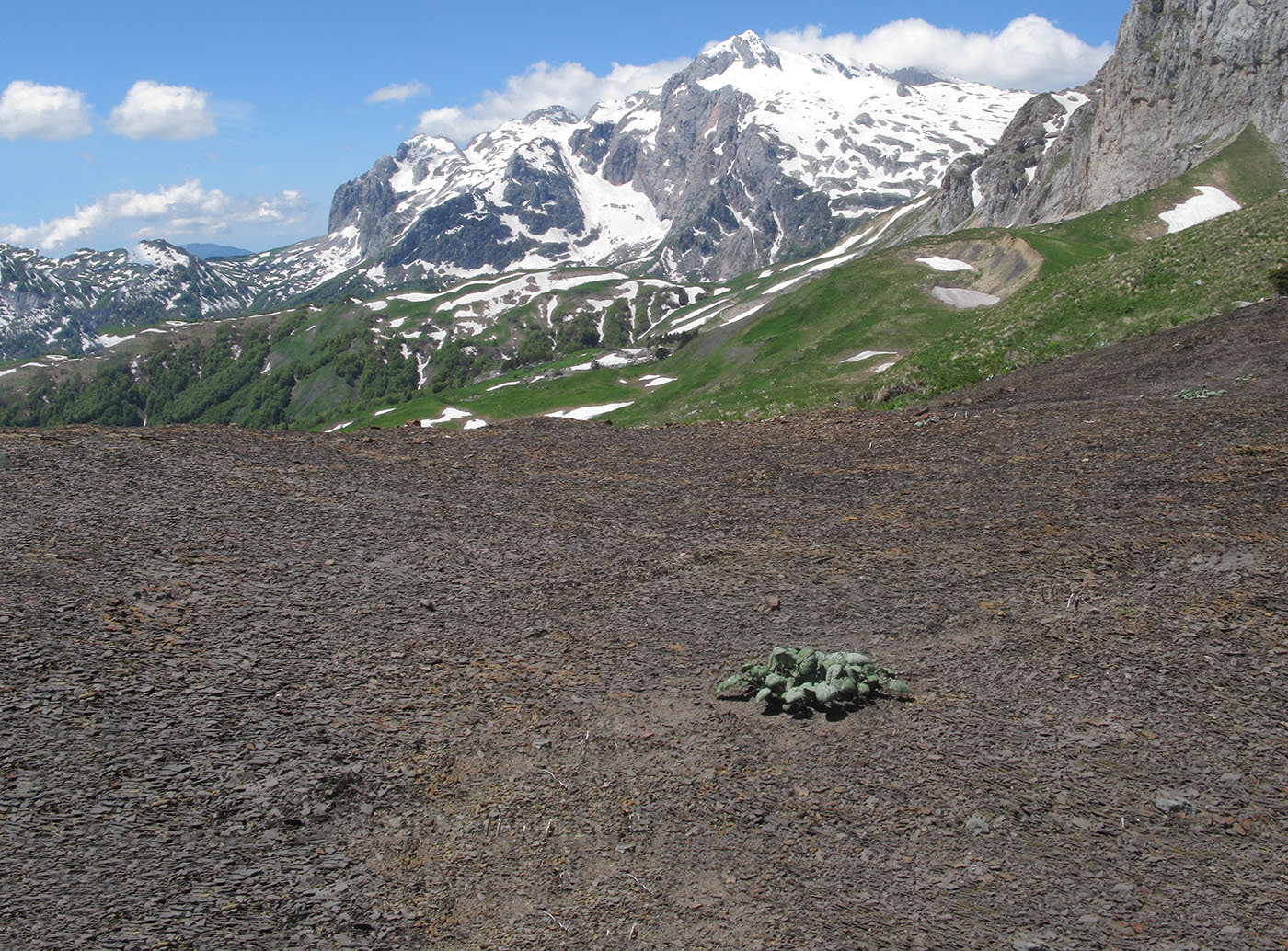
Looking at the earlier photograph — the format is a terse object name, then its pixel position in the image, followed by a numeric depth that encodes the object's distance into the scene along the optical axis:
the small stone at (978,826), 6.81
